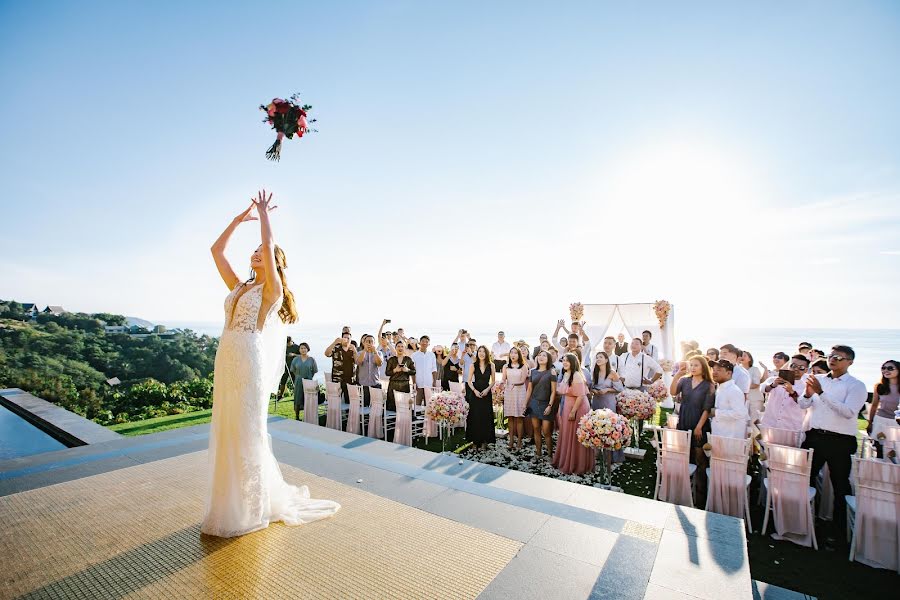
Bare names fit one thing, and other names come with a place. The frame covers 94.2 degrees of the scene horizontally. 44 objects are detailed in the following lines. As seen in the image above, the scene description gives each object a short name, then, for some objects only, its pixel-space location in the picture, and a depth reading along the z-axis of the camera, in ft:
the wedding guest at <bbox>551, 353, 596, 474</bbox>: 22.03
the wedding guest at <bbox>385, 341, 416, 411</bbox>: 28.55
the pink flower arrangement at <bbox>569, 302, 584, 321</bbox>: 51.57
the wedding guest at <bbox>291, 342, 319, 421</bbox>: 32.86
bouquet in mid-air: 12.79
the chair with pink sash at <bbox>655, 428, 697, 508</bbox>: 17.13
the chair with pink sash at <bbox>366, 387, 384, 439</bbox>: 27.43
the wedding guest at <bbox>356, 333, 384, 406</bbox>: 31.09
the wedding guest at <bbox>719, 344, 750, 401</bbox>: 21.28
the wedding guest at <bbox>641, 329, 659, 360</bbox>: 32.34
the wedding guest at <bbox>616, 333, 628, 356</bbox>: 39.91
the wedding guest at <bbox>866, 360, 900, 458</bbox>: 18.52
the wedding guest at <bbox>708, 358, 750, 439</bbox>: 17.25
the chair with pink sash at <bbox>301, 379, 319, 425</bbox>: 29.99
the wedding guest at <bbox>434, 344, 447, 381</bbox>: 40.16
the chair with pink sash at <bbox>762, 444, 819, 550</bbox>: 14.66
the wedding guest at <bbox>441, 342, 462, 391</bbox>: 32.65
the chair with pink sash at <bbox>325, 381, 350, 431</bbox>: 29.12
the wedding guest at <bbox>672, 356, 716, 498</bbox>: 18.49
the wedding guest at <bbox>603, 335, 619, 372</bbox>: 32.07
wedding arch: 46.70
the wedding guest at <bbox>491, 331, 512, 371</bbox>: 41.65
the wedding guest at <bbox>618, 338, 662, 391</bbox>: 29.37
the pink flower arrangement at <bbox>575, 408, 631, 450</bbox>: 18.38
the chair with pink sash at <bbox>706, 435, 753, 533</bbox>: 15.97
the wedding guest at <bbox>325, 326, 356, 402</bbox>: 30.63
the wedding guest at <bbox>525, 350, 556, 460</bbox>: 23.80
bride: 10.77
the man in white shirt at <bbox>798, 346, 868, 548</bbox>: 16.60
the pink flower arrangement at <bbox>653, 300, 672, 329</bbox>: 46.49
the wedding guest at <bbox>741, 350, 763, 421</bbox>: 25.10
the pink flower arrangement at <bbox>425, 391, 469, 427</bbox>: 24.20
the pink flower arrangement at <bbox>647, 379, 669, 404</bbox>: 29.30
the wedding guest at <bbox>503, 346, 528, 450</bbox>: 26.21
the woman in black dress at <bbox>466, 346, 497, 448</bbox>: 26.23
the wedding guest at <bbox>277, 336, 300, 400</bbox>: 36.11
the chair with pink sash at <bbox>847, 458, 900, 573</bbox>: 12.92
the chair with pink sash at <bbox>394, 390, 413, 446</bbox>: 25.94
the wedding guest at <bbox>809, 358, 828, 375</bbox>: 21.09
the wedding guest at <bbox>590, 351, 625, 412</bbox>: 25.29
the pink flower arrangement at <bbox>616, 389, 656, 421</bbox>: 24.40
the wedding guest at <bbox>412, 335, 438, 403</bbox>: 33.09
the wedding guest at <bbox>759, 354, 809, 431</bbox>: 18.47
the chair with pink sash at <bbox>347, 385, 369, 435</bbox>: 28.27
